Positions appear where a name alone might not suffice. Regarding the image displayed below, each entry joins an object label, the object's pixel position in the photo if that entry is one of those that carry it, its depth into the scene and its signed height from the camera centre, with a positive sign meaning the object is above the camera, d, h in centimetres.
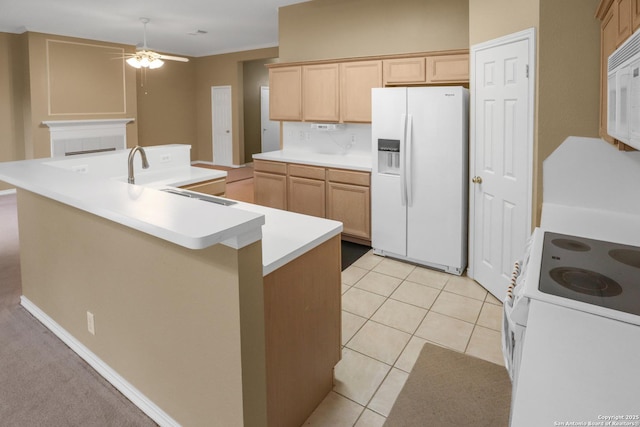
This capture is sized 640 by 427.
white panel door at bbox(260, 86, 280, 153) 1025 +106
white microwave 115 +24
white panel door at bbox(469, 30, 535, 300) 284 +10
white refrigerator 359 -3
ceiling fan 538 +149
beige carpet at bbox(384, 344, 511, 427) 201 -119
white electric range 83 -41
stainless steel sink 256 -17
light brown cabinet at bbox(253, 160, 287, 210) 516 -17
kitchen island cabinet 152 -56
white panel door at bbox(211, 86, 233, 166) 967 +110
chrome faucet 255 +6
